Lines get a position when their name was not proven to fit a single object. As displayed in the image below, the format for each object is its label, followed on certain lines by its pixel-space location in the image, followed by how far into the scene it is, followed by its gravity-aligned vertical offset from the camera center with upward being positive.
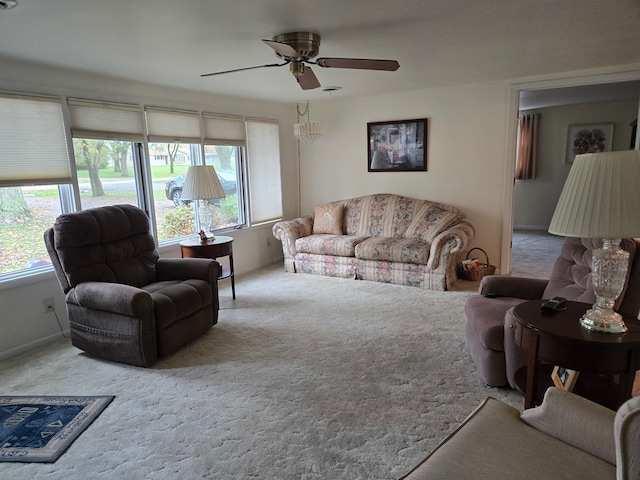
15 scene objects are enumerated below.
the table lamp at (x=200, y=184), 4.00 -0.09
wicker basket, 4.81 -1.24
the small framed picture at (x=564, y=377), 1.92 -1.05
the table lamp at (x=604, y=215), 1.60 -0.21
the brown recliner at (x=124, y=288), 2.88 -0.87
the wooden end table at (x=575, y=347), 1.70 -0.79
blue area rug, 2.09 -1.38
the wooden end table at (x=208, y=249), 3.96 -0.72
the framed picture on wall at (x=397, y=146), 5.36 +0.32
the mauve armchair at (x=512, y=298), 2.10 -0.87
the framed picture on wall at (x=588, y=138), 7.34 +0.47
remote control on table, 2.04 -0.70
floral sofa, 4.58 -0.87
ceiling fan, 2.69 +0.78
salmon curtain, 7.96 +0.40
